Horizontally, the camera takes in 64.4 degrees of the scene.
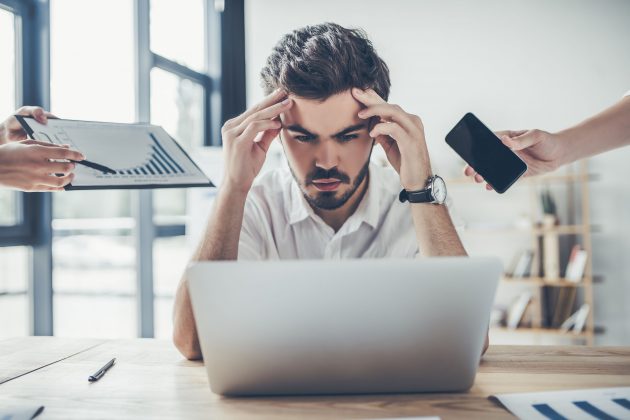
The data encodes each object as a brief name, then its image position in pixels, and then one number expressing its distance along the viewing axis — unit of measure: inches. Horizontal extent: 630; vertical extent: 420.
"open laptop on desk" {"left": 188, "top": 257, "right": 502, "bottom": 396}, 26.0
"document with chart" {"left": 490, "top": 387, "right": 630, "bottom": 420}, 26.4
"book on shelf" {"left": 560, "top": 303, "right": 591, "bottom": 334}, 130.9
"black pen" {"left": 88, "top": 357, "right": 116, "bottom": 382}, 34.6
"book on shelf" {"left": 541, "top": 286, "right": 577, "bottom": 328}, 135.1
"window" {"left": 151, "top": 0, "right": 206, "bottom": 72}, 130.3
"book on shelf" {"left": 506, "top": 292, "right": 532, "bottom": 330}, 135.3
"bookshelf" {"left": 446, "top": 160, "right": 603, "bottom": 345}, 130.4
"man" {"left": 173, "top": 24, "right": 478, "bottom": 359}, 51.6
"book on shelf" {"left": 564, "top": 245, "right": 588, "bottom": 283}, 129.3
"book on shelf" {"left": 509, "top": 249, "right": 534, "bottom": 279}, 136.6
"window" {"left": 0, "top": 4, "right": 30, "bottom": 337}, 91.9
